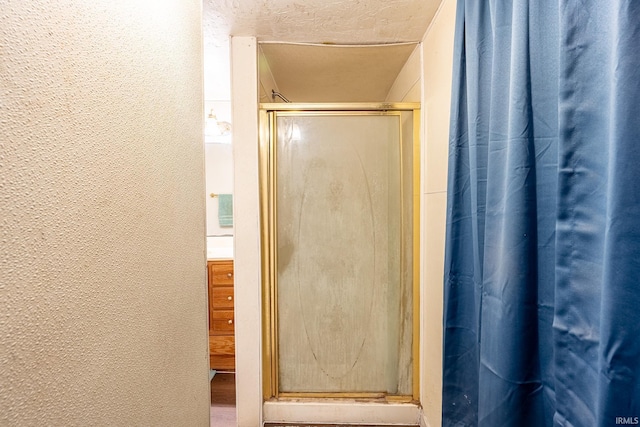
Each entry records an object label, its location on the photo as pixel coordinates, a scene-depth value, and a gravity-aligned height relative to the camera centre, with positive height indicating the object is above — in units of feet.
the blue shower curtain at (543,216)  1.42 -0.10
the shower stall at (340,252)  5.50 -0.95
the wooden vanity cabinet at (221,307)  6.88 -2.48
